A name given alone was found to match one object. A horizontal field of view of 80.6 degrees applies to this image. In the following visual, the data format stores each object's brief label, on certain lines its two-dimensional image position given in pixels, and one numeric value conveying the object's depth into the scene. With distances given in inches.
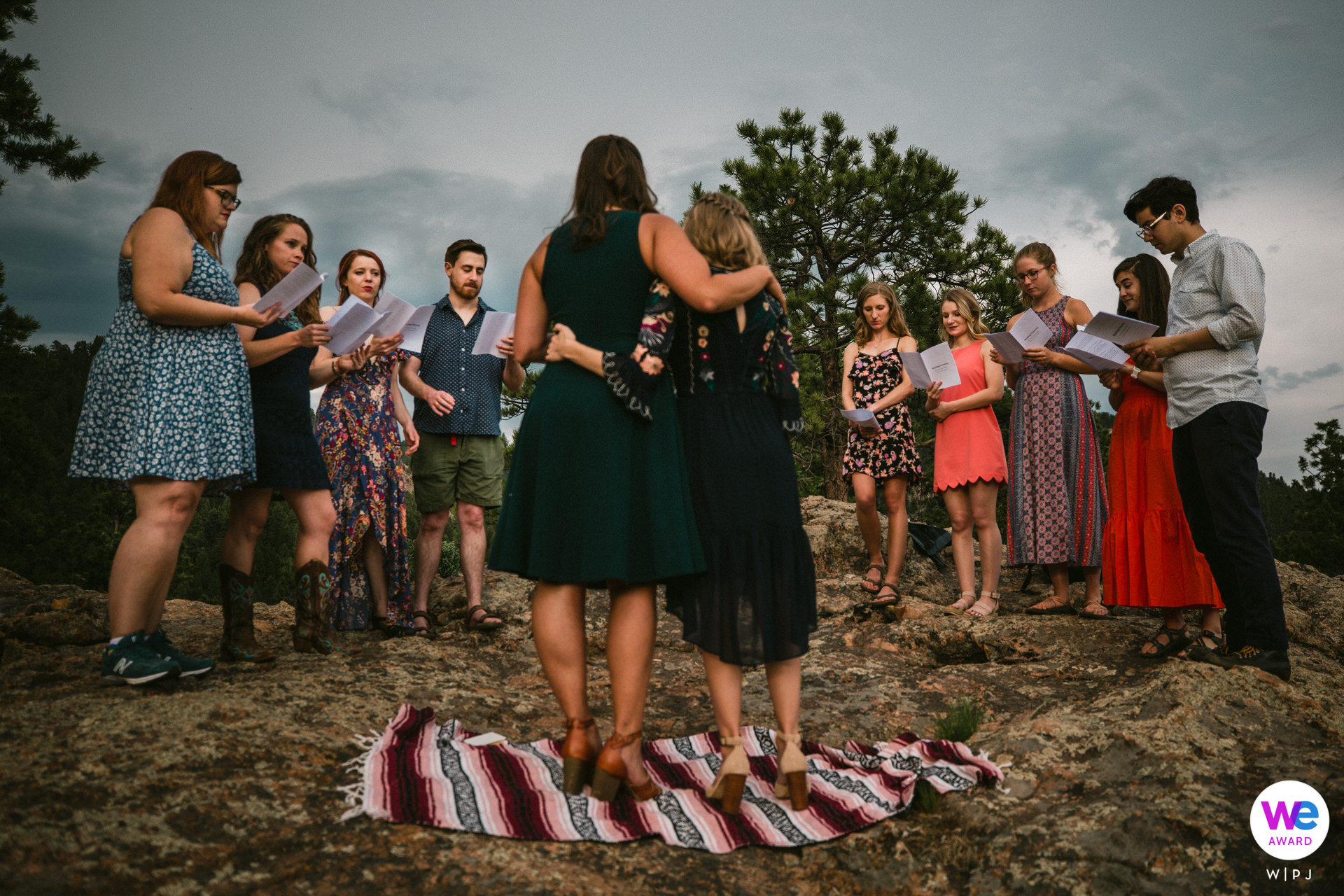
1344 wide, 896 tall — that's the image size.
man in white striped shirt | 118.0
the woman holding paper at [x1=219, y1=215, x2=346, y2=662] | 125.4
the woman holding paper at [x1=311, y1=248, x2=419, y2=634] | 160.6
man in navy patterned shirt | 173.5
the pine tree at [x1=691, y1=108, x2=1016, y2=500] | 394.9
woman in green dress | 87.3
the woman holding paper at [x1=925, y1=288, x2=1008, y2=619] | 182.2
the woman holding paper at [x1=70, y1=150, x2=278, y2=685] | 103.3
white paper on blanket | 104.6
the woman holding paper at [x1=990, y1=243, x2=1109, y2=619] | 174.7
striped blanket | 81.8
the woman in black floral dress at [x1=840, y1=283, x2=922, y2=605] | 192.2
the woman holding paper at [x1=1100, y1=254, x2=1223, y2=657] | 141.2
